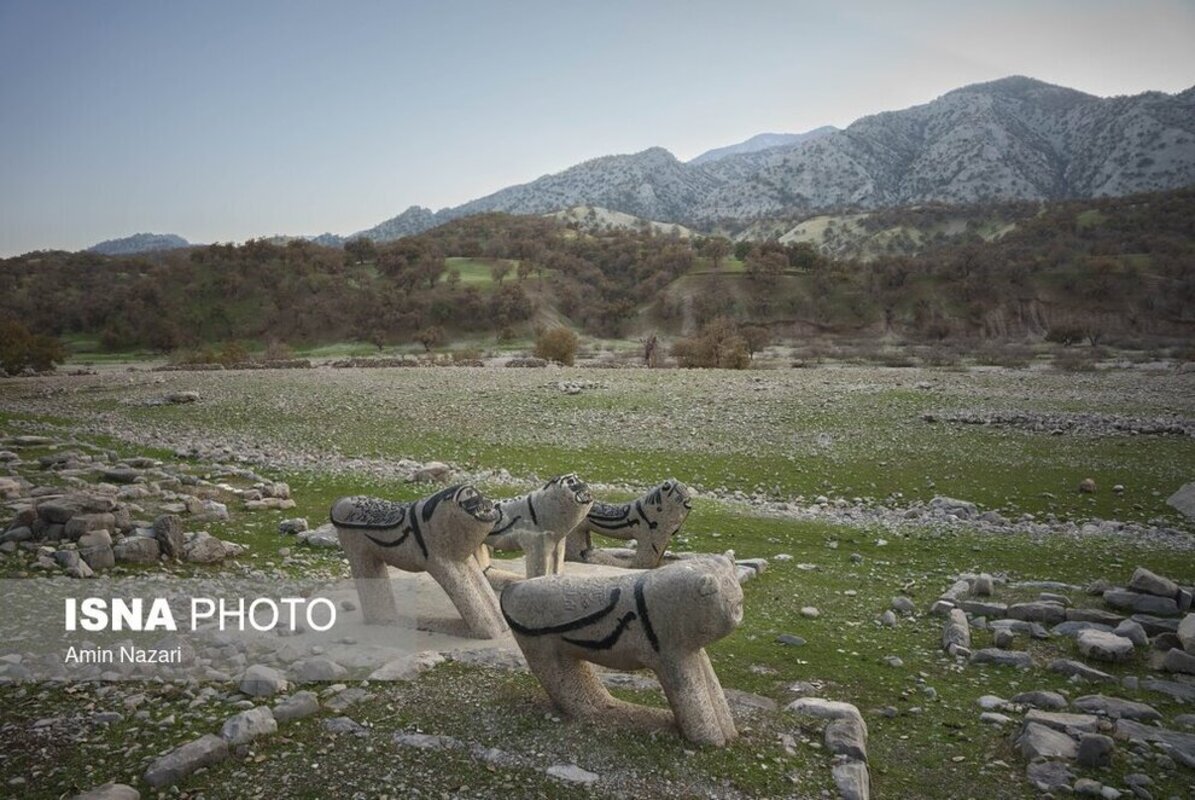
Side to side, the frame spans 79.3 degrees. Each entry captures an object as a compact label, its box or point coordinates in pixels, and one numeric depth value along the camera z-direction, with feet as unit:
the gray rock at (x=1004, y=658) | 26.70
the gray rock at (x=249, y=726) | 19.42
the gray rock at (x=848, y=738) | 19.95
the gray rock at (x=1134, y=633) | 28.07
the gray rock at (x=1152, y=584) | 31.91
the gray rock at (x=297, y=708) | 20.91
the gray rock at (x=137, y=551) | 34.30
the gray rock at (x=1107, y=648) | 26.81
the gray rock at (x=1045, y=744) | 20.17
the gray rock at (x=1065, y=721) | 21.59
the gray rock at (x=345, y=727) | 20.39
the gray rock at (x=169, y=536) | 35.35
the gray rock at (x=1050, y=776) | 19.02
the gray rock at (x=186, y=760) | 17.57
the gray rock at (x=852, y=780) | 18.22
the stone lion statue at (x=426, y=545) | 26.89
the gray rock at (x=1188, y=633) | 26.58
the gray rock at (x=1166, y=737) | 20.41
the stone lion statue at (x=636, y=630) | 19.02
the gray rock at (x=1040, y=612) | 30.86
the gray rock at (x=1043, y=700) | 23.41
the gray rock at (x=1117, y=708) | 22.65
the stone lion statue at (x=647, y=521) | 36.88
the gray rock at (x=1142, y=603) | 31.40
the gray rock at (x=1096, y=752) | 19.83
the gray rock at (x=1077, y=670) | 25.36
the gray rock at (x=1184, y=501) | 51.85
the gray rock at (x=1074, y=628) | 29.32
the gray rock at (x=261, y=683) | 22.36
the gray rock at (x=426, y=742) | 19.77
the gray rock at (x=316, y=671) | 23.63
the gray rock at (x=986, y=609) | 31.81
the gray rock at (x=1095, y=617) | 30.22
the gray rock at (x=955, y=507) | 52.60
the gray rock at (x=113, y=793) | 16.44
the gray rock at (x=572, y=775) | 18.30
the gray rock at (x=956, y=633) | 28.40
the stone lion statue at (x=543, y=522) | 32.86
